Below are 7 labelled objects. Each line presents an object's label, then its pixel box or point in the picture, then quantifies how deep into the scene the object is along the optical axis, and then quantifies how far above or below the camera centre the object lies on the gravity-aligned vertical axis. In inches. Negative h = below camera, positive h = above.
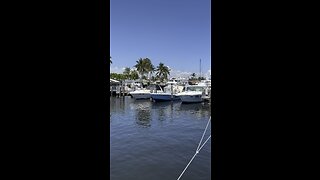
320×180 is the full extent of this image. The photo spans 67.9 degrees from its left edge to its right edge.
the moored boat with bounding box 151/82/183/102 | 1632.6 -43.1
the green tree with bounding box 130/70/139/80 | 3019.2 +207.4
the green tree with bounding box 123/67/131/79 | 3056.6 +257.7
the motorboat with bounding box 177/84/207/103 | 1475.1 -32.3
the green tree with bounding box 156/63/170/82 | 3176.7 +263.9
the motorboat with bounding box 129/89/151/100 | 1753.2 -24.5
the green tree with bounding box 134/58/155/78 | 2960.1 +309.2
